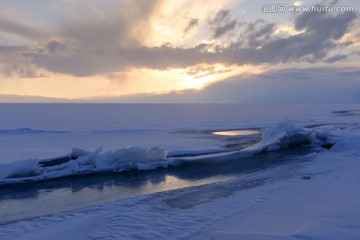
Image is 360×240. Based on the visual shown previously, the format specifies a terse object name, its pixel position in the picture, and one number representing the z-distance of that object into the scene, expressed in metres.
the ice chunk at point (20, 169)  11.21
